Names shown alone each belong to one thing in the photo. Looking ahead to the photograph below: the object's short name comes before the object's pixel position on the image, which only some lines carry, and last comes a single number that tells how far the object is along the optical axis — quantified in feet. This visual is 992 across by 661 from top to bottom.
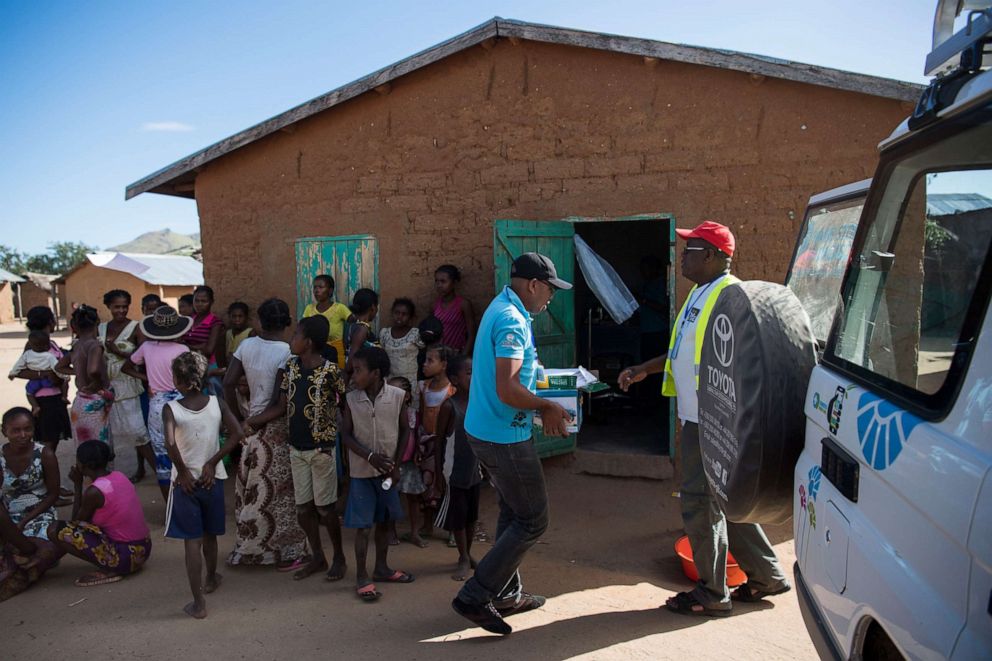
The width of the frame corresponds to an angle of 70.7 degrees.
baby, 19.34
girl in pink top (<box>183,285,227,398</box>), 21.43
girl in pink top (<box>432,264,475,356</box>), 19.76
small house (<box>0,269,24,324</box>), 101.39
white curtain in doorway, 19.93
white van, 4.50
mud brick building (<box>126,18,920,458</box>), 17.69
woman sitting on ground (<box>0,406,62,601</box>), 13.98
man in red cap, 11.48
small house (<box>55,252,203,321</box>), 78.79
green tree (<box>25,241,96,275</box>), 162.30
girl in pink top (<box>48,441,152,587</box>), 14.05
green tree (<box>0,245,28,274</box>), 154.24
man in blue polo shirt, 10.58
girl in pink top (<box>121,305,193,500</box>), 16.76
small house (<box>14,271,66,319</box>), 107.34
